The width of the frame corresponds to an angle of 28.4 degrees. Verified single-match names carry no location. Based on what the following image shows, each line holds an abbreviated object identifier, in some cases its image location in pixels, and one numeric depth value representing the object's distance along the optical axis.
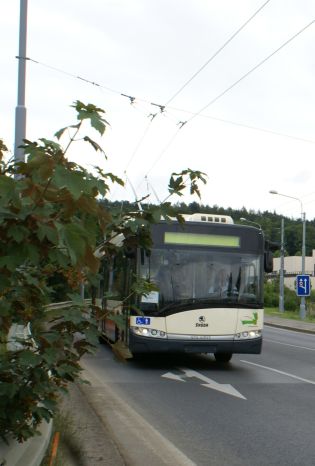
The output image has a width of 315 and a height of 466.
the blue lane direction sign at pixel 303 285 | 32.41
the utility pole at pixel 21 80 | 9.83
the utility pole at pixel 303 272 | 37.16
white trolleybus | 11.25
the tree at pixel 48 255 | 2.24
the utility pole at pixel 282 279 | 40.18
